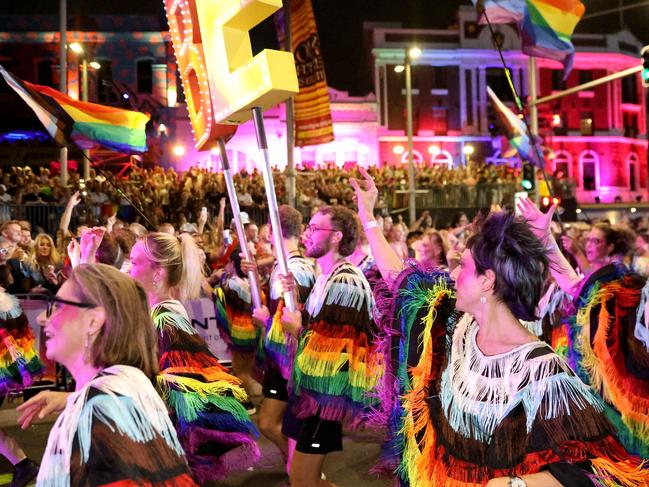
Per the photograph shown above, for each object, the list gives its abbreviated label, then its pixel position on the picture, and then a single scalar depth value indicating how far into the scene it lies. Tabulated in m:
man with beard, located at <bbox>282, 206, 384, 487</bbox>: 4.81
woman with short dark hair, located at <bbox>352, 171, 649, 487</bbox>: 2.45
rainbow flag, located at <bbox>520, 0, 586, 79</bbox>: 12.20
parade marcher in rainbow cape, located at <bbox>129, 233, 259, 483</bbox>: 3.68
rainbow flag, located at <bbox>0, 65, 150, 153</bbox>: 7.46
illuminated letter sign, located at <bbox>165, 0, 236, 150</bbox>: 4.66
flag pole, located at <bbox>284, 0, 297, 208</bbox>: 14.96
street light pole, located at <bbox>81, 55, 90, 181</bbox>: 16.75
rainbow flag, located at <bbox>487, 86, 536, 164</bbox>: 16.47
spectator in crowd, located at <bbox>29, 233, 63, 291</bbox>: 9.51
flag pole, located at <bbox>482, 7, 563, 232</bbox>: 18.39
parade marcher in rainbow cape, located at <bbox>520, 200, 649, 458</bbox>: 5.06
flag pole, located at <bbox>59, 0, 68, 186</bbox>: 15.10
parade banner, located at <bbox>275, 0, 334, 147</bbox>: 15.05
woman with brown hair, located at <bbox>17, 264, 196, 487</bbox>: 2.17
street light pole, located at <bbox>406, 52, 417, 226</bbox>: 22.22
